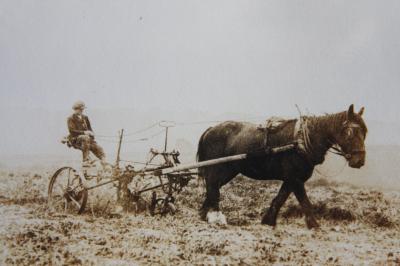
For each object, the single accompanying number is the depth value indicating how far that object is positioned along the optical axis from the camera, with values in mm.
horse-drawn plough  8500
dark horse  7270
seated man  9148
